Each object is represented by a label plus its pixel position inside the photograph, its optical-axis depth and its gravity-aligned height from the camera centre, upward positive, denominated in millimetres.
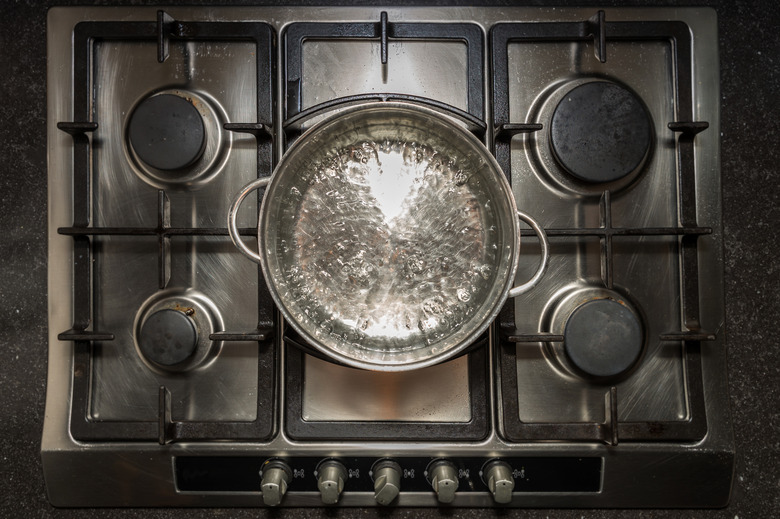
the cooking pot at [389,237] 593 +33
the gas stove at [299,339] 640 -25
